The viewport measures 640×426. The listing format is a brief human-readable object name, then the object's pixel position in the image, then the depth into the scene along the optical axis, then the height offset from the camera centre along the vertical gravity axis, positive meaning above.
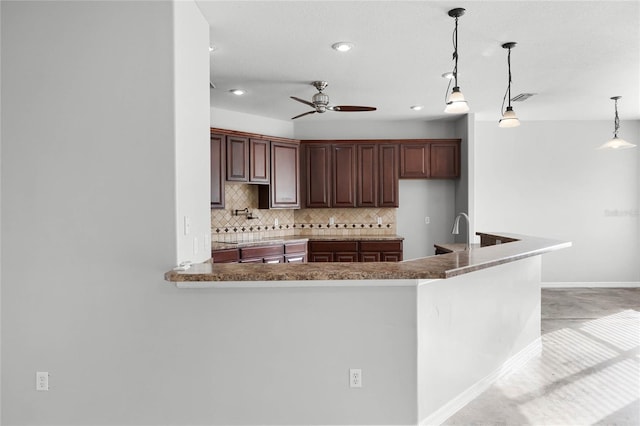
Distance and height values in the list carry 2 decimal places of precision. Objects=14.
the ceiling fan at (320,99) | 5.03 +1.13
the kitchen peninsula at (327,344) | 2.66 -0.78
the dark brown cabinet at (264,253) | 5.54 -0.60
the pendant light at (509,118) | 3.91 +0.70
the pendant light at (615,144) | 5.42 +0.66
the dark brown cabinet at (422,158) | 6.96 +0.66
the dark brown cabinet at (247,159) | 5.99 +0.58
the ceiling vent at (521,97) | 5.67 +1.28
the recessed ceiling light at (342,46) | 3.84 +1.28
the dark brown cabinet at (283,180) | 6.52 +0.34
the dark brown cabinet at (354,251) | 6.61 -0.65
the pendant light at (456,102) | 3.28 +0.70
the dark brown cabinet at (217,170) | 5.76 +0.43
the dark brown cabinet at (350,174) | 6.91 +0.44
